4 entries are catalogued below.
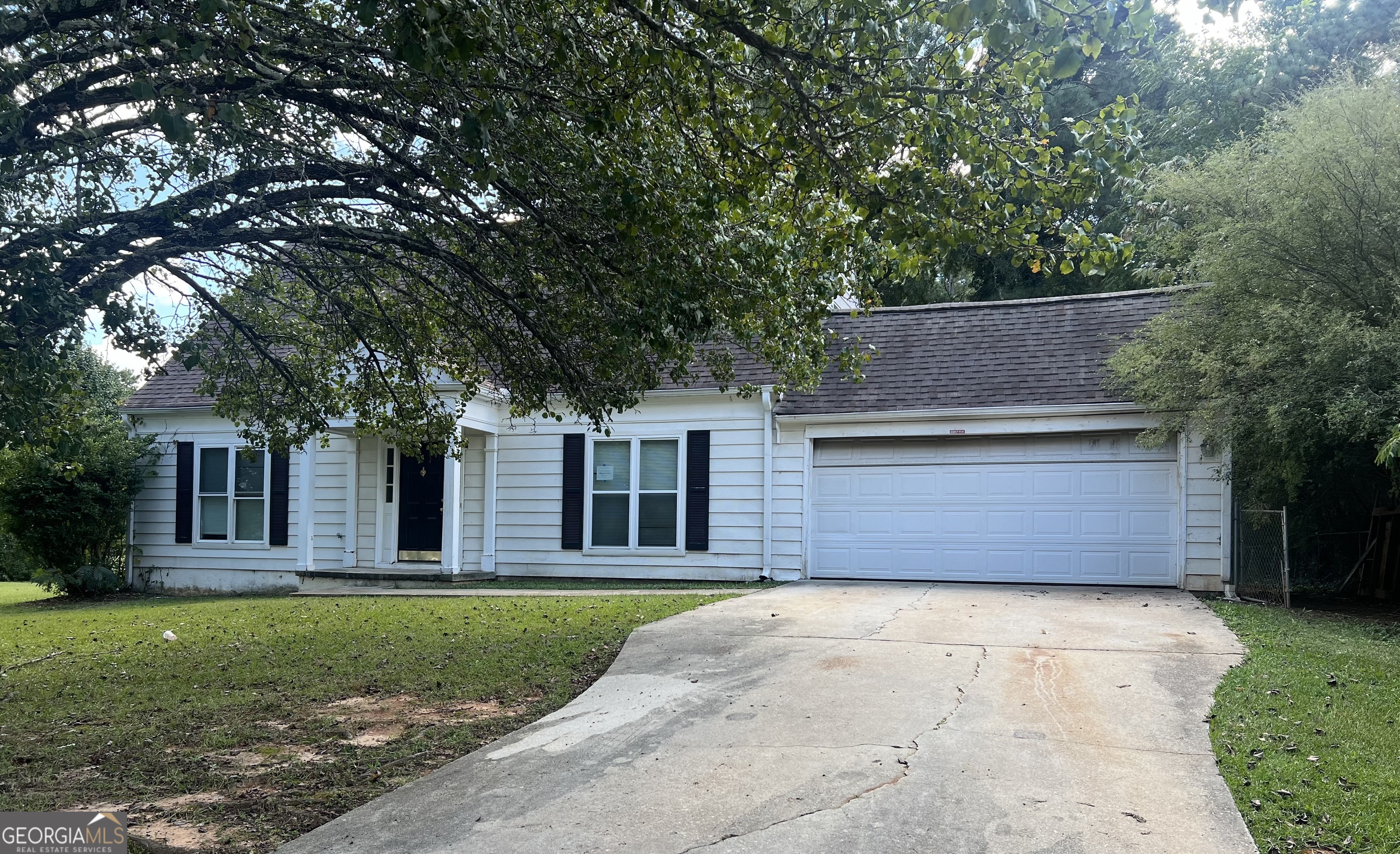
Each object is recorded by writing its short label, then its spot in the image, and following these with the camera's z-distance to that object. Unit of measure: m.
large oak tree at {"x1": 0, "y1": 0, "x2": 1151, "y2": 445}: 5.25
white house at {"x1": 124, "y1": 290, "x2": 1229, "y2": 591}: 13.78
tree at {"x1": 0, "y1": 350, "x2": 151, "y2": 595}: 16.30
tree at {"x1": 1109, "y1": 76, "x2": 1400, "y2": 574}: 10.30
